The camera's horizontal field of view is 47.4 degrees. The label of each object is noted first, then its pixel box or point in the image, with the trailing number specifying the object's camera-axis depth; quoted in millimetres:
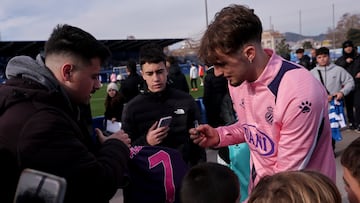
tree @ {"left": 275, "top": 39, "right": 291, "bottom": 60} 50969
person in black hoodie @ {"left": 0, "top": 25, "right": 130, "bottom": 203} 1517
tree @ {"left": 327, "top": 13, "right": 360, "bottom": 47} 66375
